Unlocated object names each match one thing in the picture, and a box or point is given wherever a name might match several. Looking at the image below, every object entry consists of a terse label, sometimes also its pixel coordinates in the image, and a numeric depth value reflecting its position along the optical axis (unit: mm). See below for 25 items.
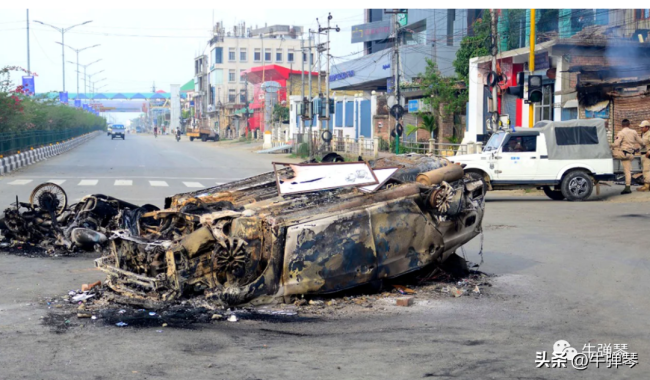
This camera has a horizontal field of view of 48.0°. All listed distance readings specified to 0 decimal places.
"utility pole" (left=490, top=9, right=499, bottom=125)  23406
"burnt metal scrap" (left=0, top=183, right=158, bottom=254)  10258
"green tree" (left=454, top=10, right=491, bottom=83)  37094
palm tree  38169
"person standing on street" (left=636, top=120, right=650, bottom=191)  18469
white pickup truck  17859
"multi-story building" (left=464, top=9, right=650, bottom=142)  23234
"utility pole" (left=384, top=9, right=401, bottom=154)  33081
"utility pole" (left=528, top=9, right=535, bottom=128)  23641
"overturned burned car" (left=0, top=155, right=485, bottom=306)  6824
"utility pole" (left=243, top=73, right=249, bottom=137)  90562
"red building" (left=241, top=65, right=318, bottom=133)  81938
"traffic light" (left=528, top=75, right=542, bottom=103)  20328
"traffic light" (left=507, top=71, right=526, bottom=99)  21031
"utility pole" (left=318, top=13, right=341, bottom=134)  43197
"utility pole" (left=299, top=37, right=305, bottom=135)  45156
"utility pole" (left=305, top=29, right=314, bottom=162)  42500
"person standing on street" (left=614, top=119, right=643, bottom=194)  18438
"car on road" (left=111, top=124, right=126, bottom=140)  91450
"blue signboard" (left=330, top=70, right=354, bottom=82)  51906
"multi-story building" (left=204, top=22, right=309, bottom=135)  118250
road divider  27181
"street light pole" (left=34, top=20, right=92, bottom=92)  58038
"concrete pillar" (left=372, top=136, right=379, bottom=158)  36825
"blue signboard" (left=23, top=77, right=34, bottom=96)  44691
